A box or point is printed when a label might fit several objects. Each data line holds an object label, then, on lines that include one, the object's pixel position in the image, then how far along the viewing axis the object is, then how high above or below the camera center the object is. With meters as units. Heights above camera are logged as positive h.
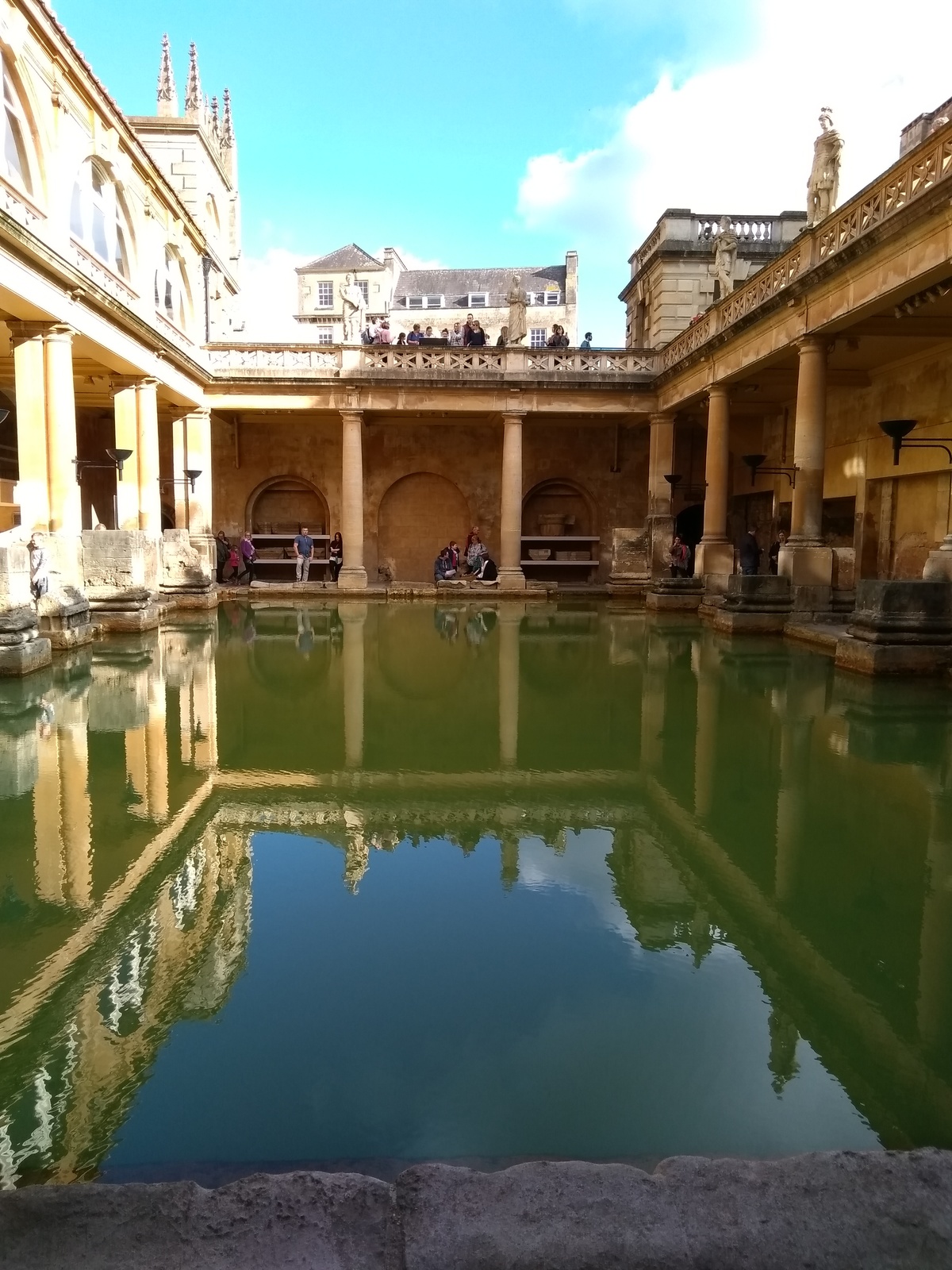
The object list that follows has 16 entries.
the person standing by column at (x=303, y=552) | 21.25 -0.42
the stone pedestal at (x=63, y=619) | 9.91 -1.04
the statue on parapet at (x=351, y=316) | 19.78 +5.22
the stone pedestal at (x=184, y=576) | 15.46 -0.78
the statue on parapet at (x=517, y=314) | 19.61 +5.26
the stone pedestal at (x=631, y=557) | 19.66 -0.39
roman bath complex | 1.84 -1.49
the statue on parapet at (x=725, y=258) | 16.33 +5.61
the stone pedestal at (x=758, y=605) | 12.38 -0.92
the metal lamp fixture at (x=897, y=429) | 9.91 +1.38
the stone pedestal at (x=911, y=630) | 8.81 -0.90
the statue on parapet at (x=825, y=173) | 11.79 +5.23
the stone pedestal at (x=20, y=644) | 8.28 -1.13
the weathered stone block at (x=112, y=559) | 11.60 -0.36
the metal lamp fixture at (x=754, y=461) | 13.70 +1.35
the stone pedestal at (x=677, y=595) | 16.33 -1.06
